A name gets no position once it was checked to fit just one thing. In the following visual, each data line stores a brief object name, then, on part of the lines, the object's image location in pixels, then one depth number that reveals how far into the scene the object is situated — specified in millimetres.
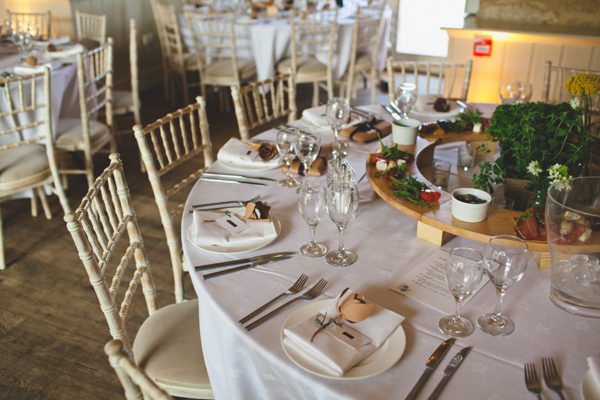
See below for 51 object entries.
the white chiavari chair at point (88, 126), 2799
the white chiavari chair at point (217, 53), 4047
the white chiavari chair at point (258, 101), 2082
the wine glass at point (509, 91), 2166
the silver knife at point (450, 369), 883
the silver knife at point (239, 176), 1705
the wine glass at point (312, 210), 1219
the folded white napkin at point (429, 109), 2166
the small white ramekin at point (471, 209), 1252
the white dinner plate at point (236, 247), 1293
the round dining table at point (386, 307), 910
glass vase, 1057
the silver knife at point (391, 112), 2149
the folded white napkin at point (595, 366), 841
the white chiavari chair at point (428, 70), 2610
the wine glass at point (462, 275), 971
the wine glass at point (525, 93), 2161
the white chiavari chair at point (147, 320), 1249
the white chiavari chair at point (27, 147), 2400
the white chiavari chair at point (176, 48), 4336
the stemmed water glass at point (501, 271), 997
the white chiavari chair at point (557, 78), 2397
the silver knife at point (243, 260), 1238
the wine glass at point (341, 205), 1183
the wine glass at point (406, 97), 1983
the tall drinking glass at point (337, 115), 1868
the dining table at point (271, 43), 4160
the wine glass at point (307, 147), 1592
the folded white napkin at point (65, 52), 3213
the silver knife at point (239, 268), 1206
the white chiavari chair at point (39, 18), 3891
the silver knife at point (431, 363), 883
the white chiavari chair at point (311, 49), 3951
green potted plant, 1370
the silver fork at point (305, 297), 1051
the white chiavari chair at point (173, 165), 1629
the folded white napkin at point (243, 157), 1763
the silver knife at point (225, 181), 1669
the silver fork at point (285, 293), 1067
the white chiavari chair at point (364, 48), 4074
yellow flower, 1289
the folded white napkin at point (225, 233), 1323
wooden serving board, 1223
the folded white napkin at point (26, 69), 2854
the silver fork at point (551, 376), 880
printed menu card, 1109
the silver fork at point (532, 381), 877
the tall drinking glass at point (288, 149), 1661
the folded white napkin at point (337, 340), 920
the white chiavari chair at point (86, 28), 3959
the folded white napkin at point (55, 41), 3457
